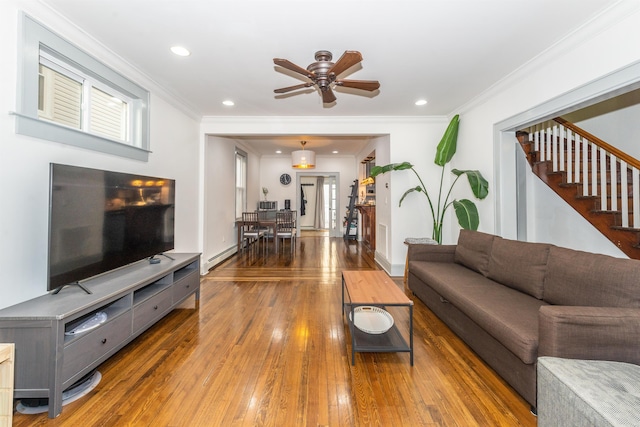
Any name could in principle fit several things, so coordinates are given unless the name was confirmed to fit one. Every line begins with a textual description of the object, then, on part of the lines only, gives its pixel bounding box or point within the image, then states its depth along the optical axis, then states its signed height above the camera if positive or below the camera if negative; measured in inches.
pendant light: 279.1 +60.5
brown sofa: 55.7 -23.6
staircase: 112.9 +20.3
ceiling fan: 83.0 +49.0
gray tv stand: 59.5 -29.3
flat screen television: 69.9 -1.9
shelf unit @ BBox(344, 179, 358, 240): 333.1 -2.8
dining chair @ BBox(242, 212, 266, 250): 242.1 -9.4
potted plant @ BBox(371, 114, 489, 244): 135.0 +16.2
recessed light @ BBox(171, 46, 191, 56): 97.7 +60.9
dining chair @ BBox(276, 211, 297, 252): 254.9 -8.3
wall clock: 349.4 +49.6
